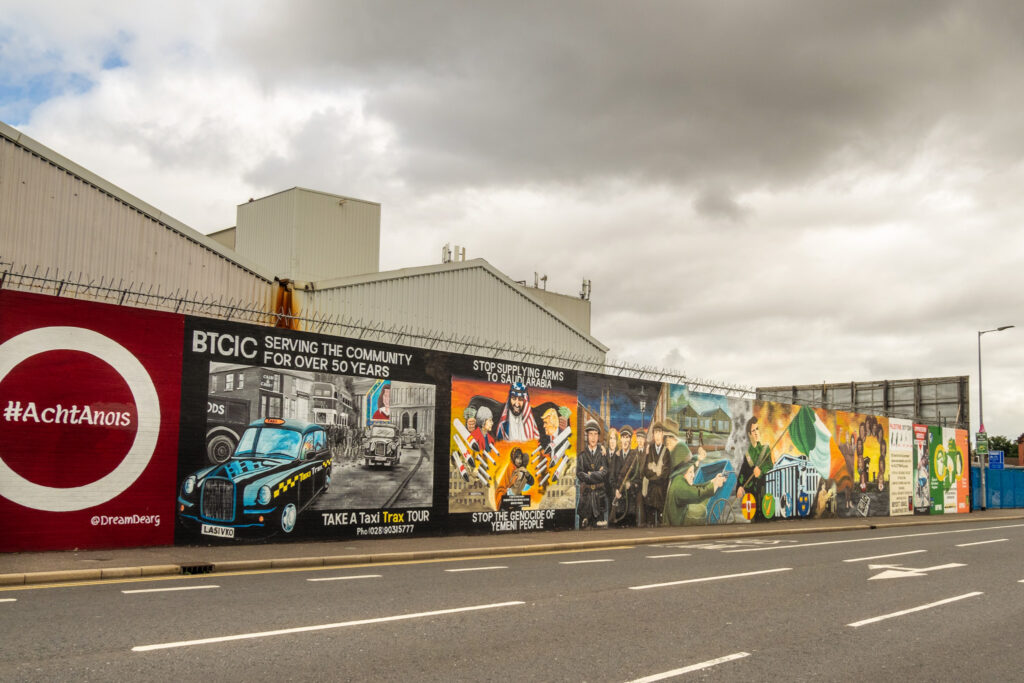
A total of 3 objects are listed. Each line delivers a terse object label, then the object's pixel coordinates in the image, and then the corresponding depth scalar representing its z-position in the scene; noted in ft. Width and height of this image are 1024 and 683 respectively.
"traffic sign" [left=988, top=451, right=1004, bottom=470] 150.92
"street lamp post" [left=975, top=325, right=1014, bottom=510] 138.61
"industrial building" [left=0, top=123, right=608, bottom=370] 59.06
